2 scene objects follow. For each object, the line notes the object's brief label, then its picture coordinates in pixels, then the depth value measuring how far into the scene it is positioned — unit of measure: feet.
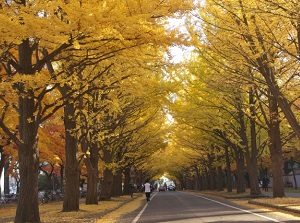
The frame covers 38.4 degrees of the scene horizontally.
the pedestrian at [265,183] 134.49
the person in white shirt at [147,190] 96.35
